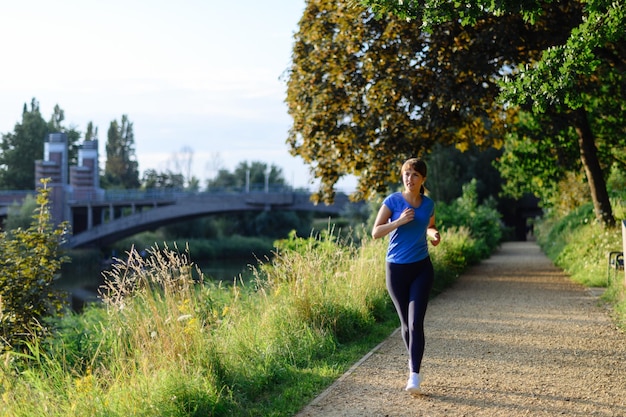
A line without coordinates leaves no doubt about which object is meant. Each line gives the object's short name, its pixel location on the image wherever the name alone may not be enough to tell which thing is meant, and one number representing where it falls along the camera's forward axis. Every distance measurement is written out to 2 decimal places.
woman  5.63
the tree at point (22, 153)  67.12
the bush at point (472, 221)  20.88
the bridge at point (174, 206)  47.75
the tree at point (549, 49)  7.55
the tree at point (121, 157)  78.72
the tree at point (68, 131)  71.52
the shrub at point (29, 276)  8.23
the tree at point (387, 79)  14.15
